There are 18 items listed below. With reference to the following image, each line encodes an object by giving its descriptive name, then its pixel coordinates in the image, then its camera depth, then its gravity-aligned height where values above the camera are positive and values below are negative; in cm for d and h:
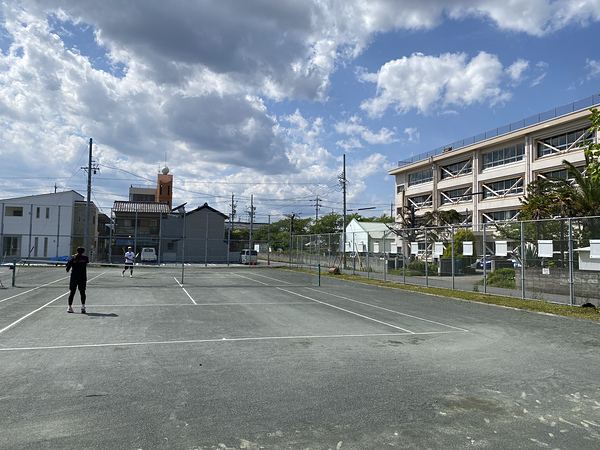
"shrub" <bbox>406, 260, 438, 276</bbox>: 2317 -90
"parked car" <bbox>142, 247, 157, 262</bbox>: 4431 -66
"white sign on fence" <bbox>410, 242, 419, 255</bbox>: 2436 +23
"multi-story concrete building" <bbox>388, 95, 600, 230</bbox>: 3780 +874
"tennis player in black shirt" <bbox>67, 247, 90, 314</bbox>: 1204 -77
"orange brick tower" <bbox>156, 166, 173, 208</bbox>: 9250 +1309
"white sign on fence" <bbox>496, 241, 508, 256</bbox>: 1777 +23
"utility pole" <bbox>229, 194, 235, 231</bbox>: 9227 +912
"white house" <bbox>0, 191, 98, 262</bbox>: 4312 +233
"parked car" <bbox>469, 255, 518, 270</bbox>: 1813 -33
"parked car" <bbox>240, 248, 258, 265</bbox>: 4826 -89
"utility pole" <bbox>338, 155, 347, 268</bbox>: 3419 +292
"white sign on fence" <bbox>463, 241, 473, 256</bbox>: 1978 +23
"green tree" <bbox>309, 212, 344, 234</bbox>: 8906 +537
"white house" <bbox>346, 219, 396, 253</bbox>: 6128 +379
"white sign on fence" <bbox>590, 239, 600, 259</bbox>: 1394 +23
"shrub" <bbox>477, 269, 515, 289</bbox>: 1816 -105
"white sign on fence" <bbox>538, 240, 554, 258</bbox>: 1584 +19
